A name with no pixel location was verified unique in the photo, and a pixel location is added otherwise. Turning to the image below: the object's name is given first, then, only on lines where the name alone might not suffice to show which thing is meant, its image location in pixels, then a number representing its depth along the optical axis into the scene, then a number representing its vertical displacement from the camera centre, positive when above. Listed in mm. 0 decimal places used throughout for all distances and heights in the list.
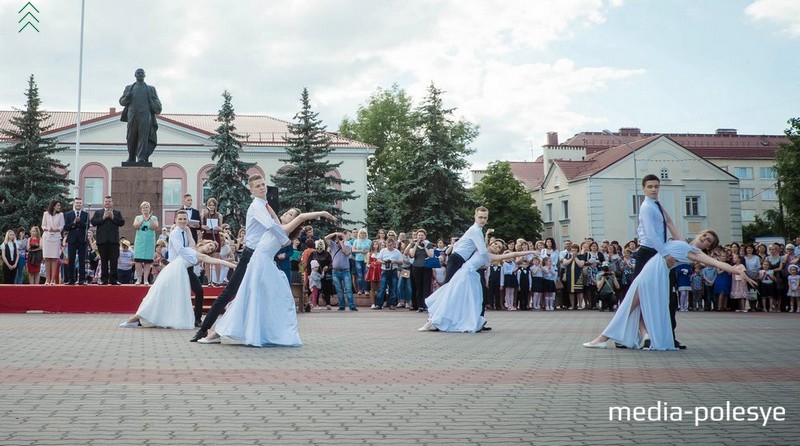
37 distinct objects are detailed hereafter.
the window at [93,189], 65250 +7311
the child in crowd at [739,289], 24755 -448
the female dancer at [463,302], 14469 -457
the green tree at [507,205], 70812 +6304
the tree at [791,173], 59375 +7479
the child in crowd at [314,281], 24716 -86
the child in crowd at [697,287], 25750 -390
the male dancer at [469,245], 14359 +564
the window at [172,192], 65738 +7145
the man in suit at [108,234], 18781 +1082
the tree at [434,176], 54219 +6794
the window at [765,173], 93569 +11644
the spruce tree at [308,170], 52062 +6994
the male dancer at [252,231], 11453 +680
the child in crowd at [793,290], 23906 -476
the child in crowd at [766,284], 24578 -299
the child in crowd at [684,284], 25656 -291
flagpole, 39188 +9789
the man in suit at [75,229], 19391 +1229
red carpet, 19391 -436
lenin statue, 22031 +4550
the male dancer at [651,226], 11117 +676
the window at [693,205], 70250 +6054
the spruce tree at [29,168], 49062 +6925
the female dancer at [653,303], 10906 -377
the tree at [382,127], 80875 +16231
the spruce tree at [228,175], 52188 +6749
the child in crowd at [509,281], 25812 -146
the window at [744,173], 93188 +11689
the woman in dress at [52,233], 20266 +1189
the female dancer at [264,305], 11219 -373
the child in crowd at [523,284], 25891 -247
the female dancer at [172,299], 14664 -358
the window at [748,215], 93875 +6898
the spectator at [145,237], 19312 +1031
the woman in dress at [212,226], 21719 +1417
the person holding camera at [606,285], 24828 -291
